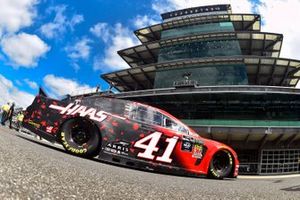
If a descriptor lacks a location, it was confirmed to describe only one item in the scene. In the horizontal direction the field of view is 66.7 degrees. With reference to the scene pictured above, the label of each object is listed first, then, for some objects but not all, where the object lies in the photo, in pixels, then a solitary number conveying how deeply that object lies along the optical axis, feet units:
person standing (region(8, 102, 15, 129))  38.55
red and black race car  18.36
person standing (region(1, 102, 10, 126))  41.49
